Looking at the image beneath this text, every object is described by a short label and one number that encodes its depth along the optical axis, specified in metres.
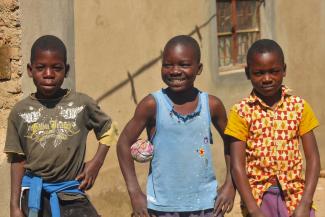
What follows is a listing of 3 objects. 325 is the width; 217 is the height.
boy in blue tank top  5.02
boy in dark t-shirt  4.98
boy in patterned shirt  4.97
